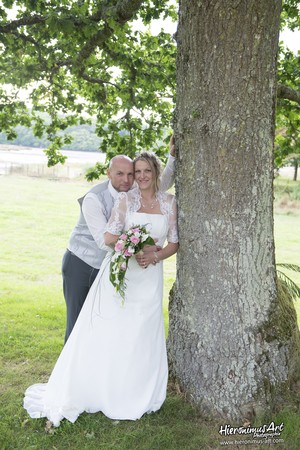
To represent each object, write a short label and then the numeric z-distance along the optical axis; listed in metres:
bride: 4.42
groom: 4.64
